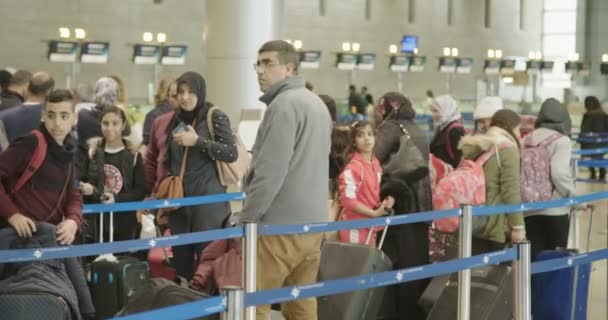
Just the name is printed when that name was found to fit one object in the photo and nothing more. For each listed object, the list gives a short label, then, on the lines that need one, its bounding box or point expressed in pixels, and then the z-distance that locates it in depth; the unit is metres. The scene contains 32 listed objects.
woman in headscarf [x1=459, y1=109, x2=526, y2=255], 7.96
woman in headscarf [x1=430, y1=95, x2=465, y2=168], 9.16
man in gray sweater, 5.60
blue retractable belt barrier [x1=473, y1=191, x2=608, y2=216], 7.21
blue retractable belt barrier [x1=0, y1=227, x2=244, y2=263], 5.38
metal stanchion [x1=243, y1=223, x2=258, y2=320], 5.37
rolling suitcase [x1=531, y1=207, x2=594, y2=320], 6.74
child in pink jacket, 8.05
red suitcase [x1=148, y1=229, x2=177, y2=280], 7.77
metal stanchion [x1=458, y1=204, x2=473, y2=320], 6.03
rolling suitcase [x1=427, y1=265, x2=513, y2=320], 6.47
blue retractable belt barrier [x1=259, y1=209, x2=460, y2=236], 5.69
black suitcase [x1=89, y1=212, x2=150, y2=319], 7.39
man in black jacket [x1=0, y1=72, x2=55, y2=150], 8.39
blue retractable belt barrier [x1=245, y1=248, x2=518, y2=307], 4.58
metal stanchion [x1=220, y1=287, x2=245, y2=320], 4.10
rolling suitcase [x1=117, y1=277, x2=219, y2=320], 5.05
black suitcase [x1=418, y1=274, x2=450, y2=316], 7.52
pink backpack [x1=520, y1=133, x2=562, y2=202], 8.89
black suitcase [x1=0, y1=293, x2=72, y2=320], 5.38
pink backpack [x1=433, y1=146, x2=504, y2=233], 7.90
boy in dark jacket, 5.80
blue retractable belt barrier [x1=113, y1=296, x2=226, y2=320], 4.03
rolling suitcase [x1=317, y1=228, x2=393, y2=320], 7.07
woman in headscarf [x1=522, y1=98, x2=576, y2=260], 8.77
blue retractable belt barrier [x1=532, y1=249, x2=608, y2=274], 5.60
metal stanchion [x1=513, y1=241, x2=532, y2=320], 5.27
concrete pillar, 15.52
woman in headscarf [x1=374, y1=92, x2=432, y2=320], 7.96
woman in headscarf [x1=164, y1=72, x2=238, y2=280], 7.33
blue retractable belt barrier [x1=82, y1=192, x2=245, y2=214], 7.50
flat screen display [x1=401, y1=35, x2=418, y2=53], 40.97
